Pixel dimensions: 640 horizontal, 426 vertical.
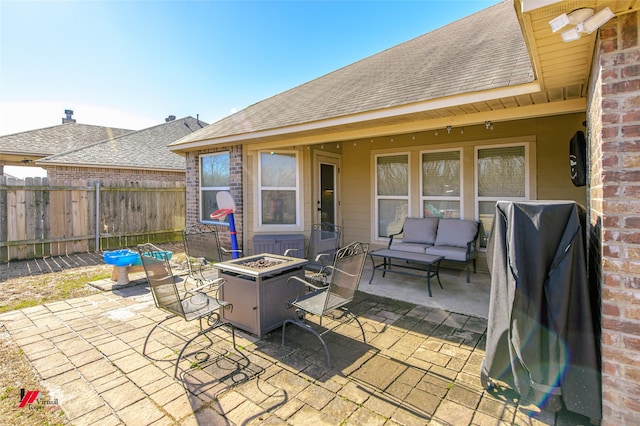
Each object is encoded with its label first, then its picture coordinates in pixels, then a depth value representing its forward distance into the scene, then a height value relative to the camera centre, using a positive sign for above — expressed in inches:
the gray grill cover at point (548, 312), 77.3 -26.4
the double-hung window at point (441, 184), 239.0 +20.7
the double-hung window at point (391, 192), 263.6 +15.7
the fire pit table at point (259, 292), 128.0 -34.7
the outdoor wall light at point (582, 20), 69.4 +43.3
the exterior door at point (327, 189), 279.1 +20.1
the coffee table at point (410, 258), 188.9 -29.9
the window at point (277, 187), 268.8 +21.3
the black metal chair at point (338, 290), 112.3 -30.0
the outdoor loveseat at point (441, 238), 207.8 -20.7
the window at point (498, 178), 213.2 +22.5
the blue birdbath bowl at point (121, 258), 198.1 -29.0
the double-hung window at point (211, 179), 288.0 +31.2
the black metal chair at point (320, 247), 207.5 -26.4
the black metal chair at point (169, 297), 108.3 -31.0
